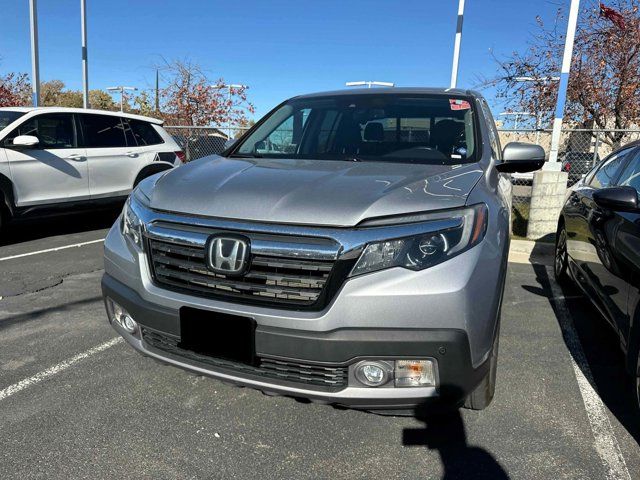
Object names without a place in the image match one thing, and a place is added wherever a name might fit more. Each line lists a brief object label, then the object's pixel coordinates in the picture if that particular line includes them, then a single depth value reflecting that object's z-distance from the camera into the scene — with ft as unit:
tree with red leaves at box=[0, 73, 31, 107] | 67.07
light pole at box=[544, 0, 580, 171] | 25.59
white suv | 21.25
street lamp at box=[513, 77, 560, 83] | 40.47
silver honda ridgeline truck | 6.52
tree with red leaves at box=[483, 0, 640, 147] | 36.35
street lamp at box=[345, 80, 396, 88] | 52.76
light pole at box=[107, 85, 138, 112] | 100.32
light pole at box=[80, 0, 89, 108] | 47.60
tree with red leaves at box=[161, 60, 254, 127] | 63.41
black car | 8.71
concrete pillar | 25.22
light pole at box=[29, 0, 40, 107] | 42.09
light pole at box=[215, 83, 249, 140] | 63.98
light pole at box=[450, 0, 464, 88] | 36.00
